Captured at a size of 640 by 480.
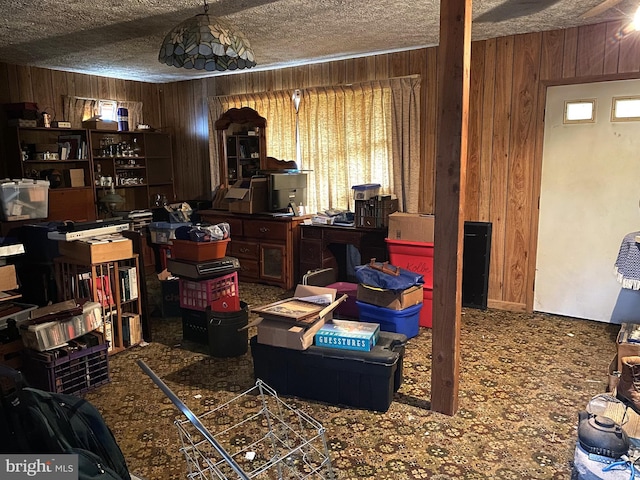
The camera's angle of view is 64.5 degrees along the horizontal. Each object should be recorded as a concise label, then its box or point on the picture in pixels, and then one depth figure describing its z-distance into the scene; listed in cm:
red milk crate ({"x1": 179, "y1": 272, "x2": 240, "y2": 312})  373
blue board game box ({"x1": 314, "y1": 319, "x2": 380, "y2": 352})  280
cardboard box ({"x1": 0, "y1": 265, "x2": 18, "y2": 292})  312
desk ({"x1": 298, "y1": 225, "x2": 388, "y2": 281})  471
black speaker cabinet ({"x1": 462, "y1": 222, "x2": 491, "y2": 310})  450
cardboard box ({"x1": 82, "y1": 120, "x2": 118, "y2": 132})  583
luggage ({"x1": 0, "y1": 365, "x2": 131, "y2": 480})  145
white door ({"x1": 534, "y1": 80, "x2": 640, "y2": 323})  396
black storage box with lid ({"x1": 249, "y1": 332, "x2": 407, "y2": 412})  275
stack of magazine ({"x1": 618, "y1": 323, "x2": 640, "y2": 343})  305
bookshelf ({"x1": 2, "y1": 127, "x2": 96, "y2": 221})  528
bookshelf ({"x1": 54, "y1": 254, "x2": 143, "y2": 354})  351
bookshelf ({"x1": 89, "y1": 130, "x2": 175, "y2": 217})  604
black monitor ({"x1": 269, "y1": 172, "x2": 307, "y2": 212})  535
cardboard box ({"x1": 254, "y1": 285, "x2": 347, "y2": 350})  285
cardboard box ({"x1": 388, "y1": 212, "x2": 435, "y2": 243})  421
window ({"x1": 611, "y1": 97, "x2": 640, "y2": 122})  385
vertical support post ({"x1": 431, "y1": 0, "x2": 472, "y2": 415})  249
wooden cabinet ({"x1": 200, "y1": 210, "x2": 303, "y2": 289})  525
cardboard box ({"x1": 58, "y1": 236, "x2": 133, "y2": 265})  338
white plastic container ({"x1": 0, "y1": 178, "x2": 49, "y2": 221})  418
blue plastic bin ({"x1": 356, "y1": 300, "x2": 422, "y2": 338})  373
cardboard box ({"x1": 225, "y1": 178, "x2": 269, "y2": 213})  544
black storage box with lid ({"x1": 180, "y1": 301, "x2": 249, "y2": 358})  354
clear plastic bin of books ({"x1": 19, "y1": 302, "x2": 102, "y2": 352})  288
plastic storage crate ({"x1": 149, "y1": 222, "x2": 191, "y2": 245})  505
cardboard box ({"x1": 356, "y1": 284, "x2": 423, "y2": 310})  372
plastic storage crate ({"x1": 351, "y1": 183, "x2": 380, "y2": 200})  483
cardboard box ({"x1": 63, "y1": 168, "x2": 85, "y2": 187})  564
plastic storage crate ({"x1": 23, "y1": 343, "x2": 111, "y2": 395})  289
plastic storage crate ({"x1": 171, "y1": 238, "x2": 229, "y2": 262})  374
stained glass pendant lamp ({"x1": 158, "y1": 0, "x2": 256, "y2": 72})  293
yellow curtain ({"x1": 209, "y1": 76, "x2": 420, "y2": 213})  493
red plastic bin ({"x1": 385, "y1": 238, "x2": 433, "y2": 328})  420
